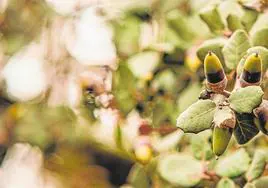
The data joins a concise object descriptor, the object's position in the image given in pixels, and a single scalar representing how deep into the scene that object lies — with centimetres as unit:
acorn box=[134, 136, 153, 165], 82
